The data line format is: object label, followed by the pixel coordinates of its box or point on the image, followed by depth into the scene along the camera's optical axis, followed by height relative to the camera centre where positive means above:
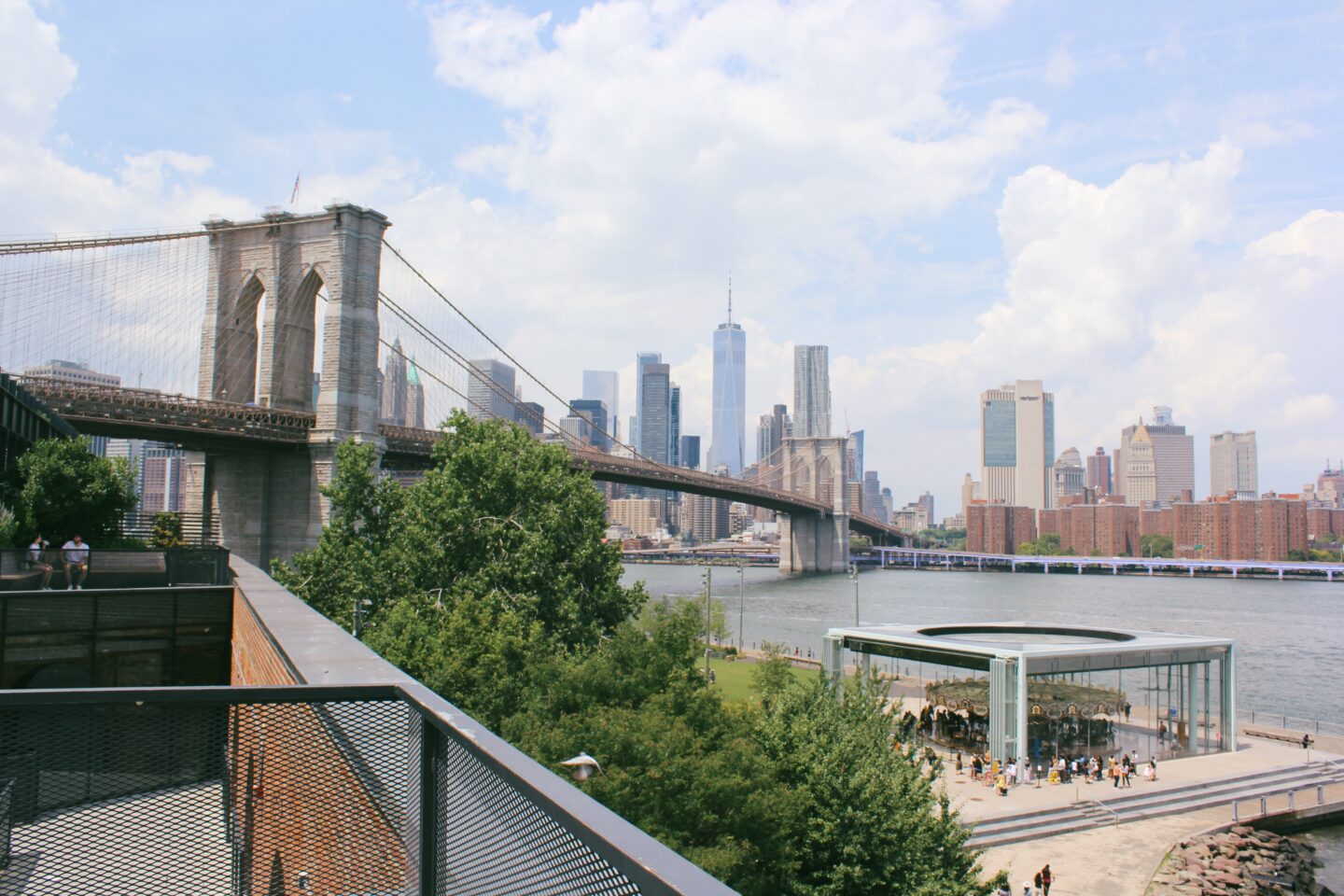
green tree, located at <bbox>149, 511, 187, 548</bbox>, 37.35 -1.31
